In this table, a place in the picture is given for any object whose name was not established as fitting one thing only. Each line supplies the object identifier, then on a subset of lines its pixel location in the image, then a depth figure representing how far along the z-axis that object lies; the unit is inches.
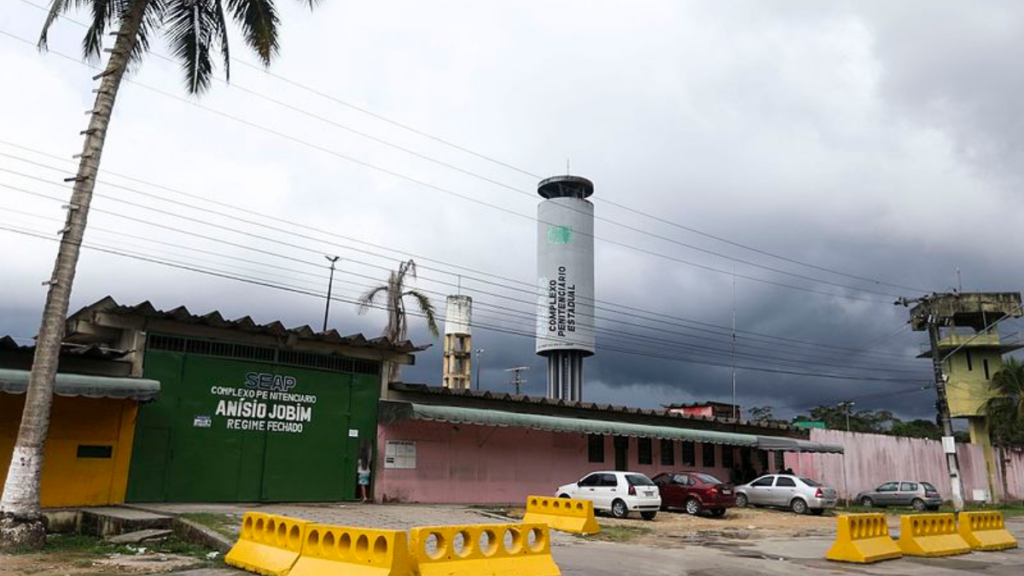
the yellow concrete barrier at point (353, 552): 367.9
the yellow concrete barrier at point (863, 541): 574.6
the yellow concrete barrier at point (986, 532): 693.3
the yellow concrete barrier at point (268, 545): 413.7
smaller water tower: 2564.0
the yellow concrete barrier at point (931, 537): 629.9
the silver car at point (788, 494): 1124.5
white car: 892.6
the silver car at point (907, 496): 1337.4
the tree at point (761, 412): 3486.7
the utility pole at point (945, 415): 1198.3
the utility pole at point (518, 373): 3090.6
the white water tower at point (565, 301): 2143.2
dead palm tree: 1323.8
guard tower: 1904.5
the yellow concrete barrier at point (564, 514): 722.2
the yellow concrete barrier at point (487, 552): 382.0
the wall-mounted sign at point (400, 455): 947.3
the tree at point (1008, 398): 1756.9
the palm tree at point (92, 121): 507.2
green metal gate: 770.2
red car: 983.0
